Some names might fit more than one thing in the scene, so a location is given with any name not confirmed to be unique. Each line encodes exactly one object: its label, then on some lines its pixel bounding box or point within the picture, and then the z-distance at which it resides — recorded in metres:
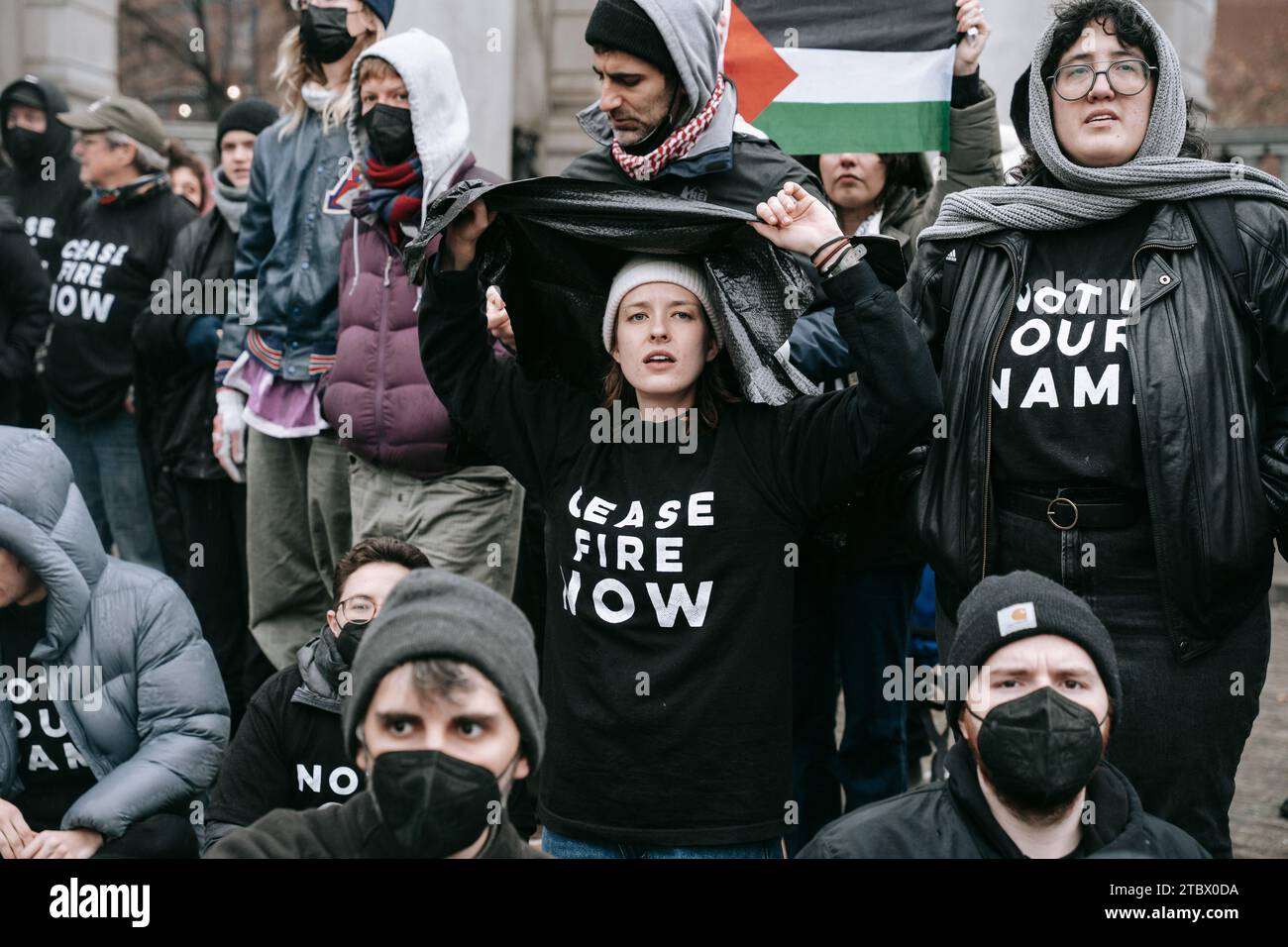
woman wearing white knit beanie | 3.53
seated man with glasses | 4.07
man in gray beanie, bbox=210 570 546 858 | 2.76
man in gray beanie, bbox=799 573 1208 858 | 3.00
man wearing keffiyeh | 3.86
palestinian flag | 4.75
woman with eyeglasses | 3.57
